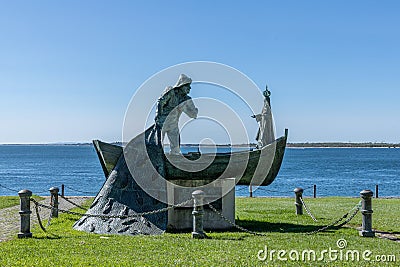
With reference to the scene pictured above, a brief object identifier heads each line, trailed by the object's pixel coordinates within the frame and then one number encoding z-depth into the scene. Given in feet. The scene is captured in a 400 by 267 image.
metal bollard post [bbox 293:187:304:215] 53.85
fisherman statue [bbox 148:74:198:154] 45.44
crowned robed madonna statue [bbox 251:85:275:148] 44.34
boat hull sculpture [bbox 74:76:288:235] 42.86
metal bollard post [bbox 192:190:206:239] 37.32
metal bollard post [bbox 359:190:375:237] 38.91
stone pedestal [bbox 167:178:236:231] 43.86
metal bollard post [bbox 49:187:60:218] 52.95
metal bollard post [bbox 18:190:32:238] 37.40
